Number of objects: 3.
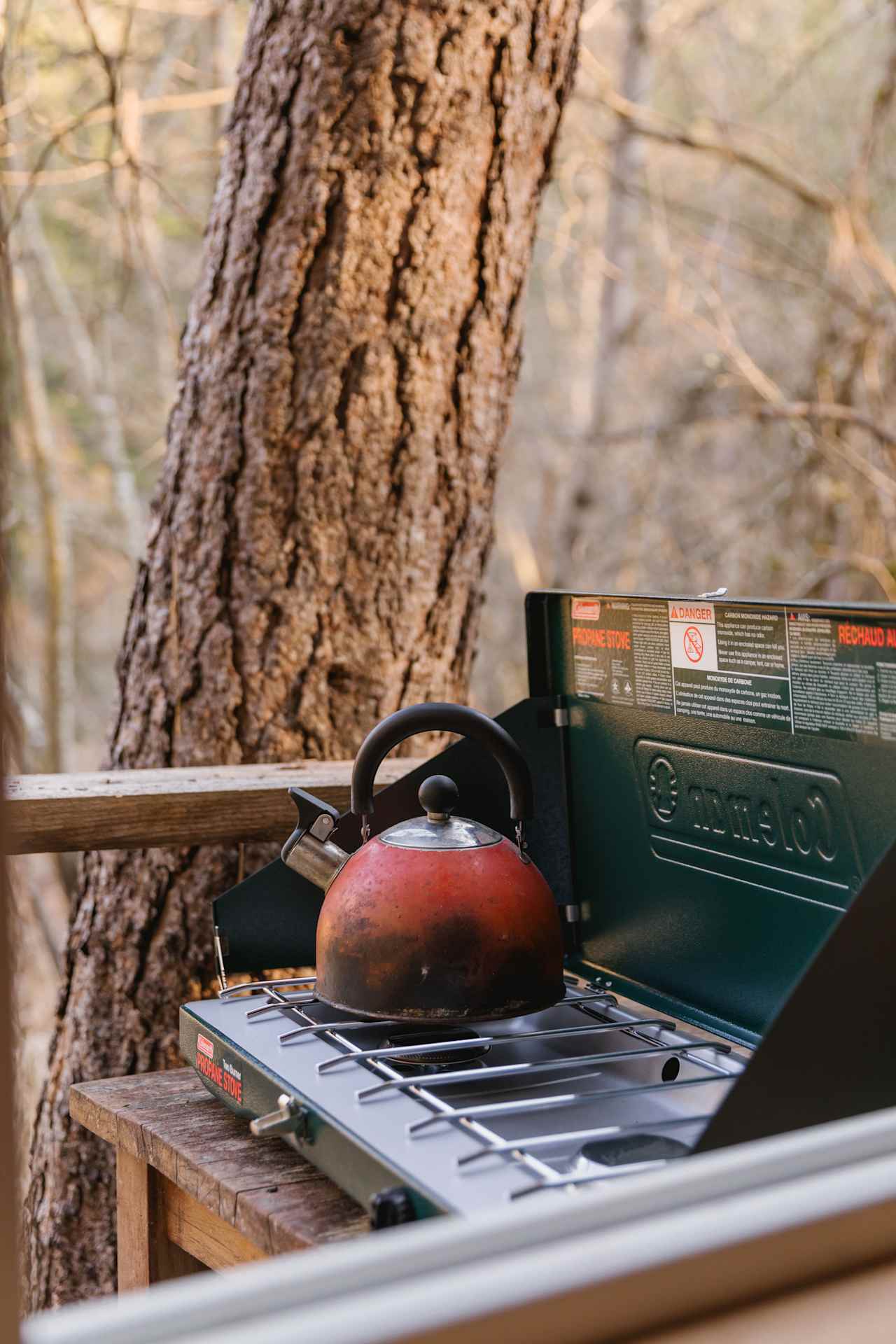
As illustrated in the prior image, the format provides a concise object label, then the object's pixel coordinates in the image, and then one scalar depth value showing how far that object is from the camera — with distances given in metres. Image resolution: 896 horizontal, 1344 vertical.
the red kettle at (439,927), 1.30
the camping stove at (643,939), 1.01
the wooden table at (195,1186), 1.19
